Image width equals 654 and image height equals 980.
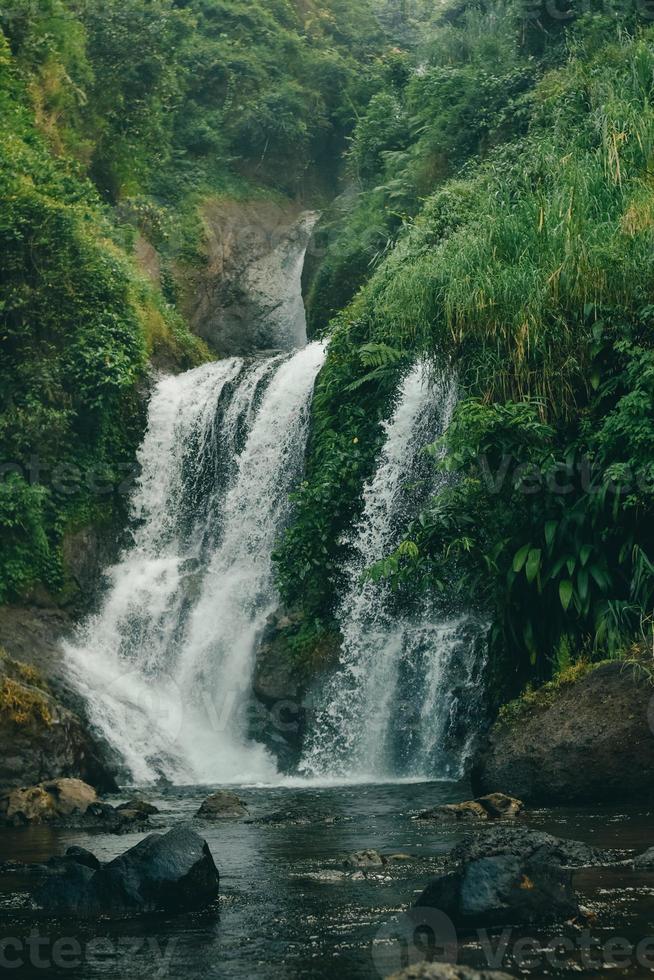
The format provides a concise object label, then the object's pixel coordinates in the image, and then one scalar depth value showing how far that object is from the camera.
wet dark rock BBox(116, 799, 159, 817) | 11.13
